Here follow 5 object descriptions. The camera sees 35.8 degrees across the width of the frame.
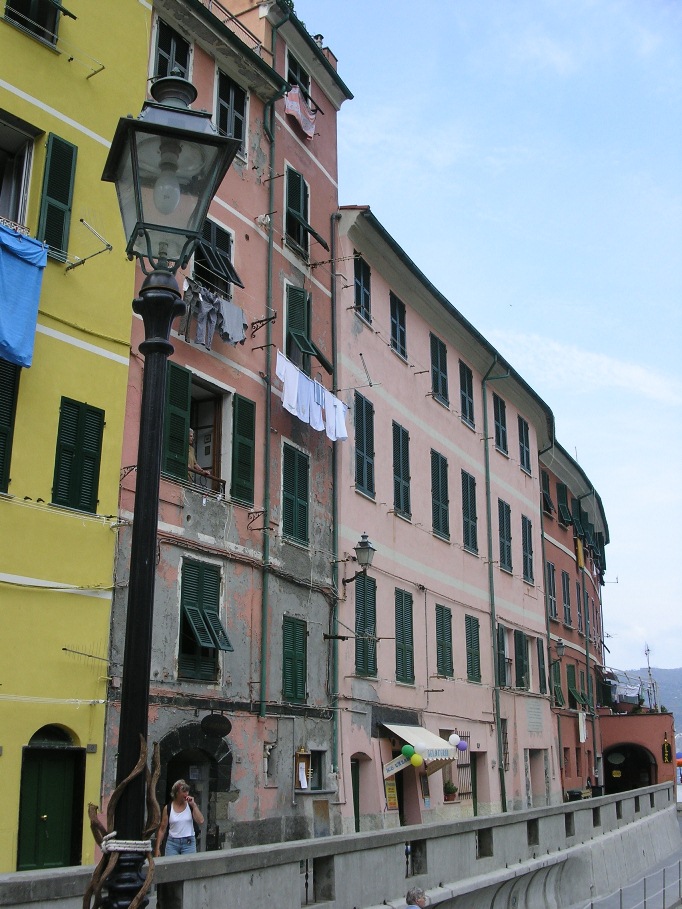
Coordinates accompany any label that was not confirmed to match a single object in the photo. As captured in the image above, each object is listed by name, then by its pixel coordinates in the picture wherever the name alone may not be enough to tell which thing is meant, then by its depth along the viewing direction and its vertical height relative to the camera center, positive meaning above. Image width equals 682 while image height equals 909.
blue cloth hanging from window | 13.20 +5.93
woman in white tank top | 12.70 -0.55
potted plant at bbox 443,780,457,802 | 23.58 -0.28
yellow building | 12.97 +4.74
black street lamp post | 5.42 +2.91
